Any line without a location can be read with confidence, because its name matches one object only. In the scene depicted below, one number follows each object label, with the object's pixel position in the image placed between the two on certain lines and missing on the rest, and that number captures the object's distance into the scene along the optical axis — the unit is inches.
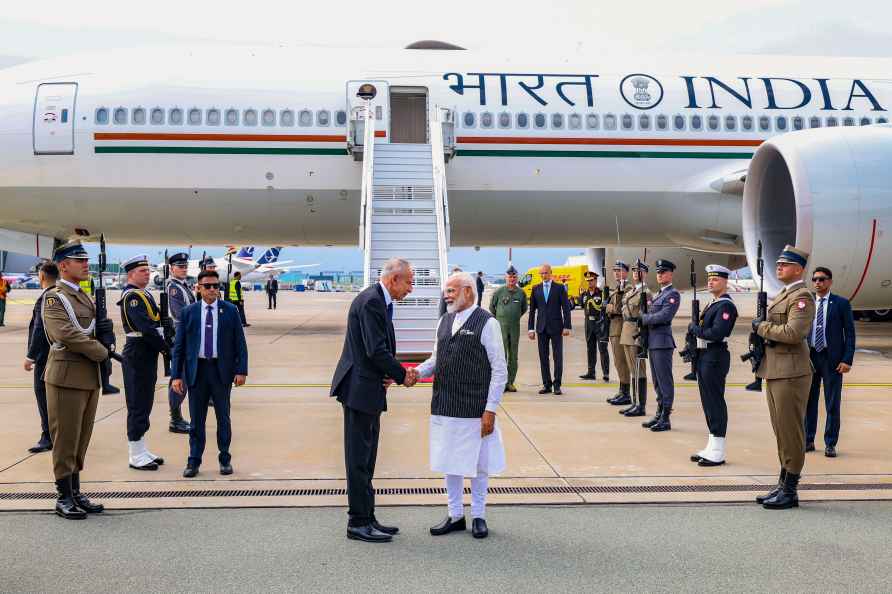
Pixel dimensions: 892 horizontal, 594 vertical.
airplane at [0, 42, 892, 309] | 523.2
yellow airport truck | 1381.6
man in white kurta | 174.6
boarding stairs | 437.1
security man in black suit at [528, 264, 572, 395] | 367.6
